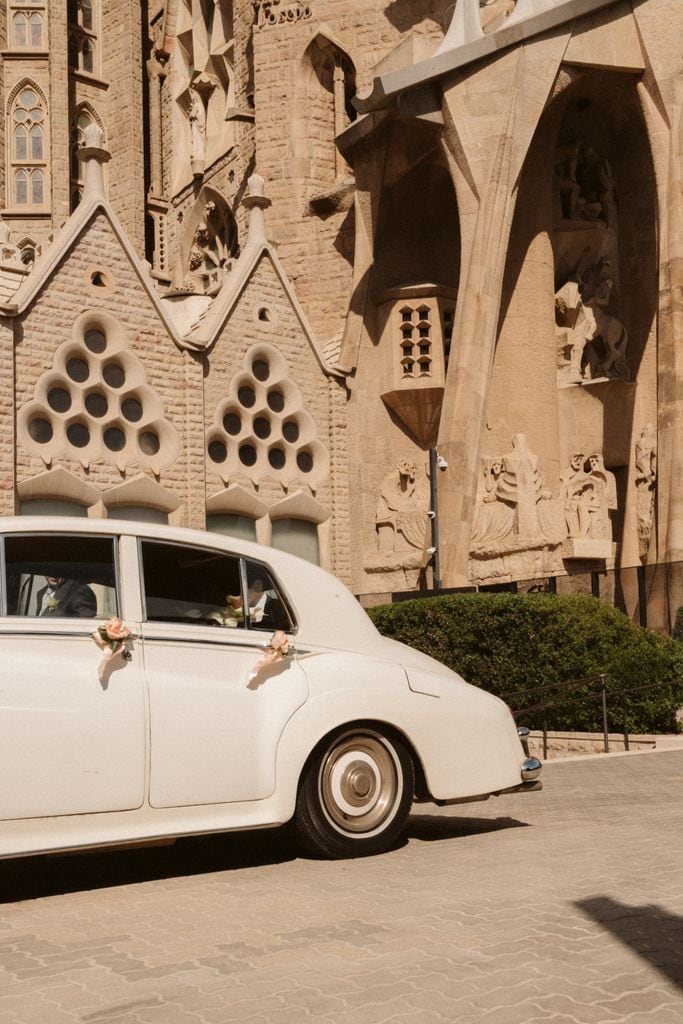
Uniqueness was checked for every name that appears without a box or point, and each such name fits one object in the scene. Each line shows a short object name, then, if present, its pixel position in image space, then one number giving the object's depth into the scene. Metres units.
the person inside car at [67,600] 5.74
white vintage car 5.51
